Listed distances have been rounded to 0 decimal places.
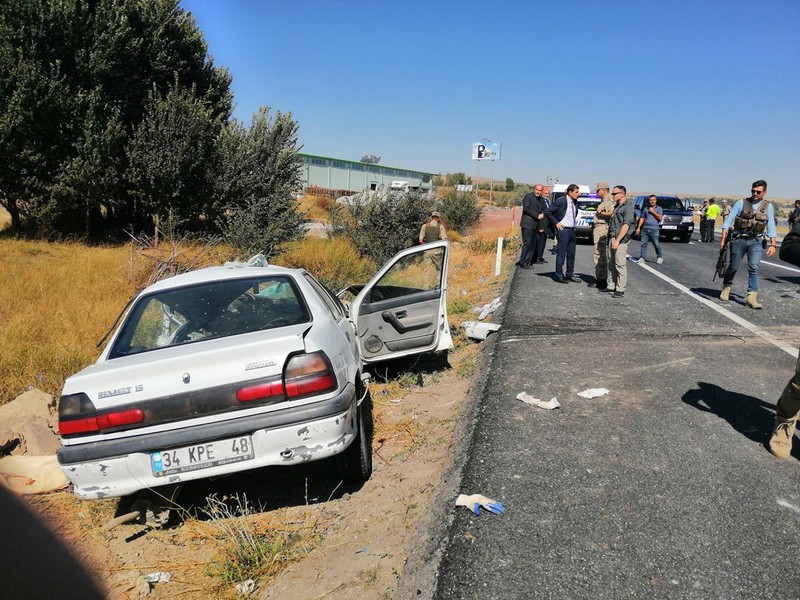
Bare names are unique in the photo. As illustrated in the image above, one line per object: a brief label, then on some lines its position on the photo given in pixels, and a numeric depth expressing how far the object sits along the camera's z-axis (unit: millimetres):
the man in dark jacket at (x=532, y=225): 11555
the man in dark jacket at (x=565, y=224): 10633
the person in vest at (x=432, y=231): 10992
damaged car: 3191
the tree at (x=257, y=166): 15305
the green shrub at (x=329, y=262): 13209
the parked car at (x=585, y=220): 19719
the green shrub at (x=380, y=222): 17656
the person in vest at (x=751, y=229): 8117
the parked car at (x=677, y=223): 21594
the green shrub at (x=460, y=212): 28656
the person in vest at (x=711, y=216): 23047
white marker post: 13324
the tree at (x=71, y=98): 15406
